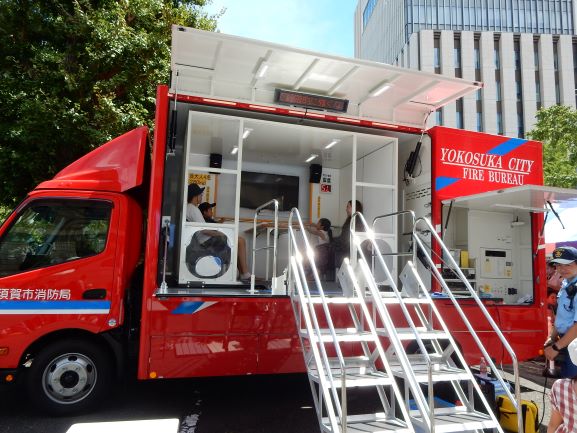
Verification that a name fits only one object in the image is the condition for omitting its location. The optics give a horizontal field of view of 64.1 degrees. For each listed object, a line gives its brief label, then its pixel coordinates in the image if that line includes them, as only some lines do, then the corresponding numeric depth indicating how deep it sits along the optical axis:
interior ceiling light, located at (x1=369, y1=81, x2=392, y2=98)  5.34
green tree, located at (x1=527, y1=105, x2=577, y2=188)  17.02
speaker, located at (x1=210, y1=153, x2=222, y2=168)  7.73
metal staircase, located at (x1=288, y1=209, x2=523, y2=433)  3.12
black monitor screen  7.89
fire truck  4.26
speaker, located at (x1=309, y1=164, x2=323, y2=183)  8.09
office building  40.38
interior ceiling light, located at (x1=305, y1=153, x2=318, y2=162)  7.49
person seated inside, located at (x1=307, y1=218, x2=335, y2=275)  6.96
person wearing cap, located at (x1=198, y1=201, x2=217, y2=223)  6.45
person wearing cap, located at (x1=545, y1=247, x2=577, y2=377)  3.88
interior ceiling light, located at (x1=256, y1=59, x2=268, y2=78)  4.91
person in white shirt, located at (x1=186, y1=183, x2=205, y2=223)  5.68
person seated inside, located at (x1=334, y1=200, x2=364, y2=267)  6.60
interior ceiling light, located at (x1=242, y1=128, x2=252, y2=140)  6.22
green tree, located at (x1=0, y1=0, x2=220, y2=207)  8.19
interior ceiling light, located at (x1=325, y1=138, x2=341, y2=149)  6.57
